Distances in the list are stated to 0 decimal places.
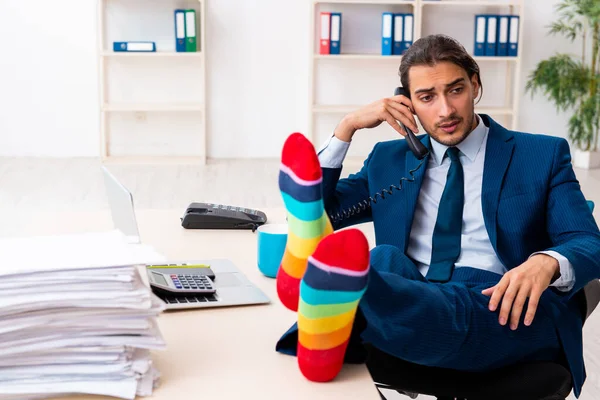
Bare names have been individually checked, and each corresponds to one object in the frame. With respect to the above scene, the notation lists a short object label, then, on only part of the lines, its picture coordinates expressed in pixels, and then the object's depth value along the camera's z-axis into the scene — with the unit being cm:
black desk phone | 184
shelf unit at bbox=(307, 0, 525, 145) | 570
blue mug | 150
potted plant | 571
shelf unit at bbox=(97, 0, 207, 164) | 559
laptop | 134
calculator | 136
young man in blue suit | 133
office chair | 142
